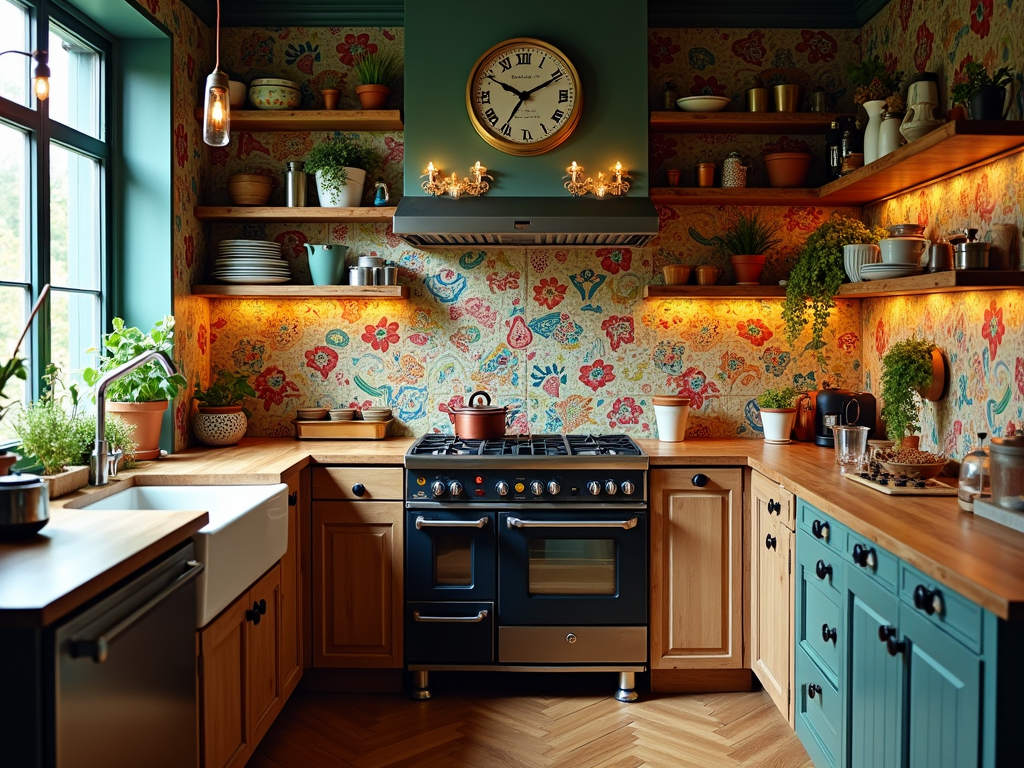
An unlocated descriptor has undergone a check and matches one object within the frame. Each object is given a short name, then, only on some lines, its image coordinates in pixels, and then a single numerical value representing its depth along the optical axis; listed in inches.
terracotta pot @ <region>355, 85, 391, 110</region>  151.1
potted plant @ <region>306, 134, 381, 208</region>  150.9
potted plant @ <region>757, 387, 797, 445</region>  149.3
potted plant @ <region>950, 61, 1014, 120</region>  100.5
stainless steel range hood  136.9
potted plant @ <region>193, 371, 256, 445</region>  146.2
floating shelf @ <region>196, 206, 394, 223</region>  150.3
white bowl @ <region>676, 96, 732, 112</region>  149.9
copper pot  144.6
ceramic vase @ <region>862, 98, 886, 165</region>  129.6
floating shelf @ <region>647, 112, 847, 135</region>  149.3
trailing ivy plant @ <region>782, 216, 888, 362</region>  136.9
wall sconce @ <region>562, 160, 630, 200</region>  141.3
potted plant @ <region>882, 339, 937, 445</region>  119.9
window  110.4
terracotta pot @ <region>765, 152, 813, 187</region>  151.3
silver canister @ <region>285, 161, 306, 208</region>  152.9
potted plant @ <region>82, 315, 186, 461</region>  123.6
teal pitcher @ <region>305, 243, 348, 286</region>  152.3
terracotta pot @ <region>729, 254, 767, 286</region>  151.8
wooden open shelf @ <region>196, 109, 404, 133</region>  149.4
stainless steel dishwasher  64.6
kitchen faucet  107.9
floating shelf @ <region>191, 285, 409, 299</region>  149.2
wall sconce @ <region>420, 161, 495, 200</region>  141.4
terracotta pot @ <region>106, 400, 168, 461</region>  126.6
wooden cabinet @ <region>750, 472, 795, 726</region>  117.6
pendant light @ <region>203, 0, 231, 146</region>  89.3
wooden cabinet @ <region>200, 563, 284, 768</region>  95.1
